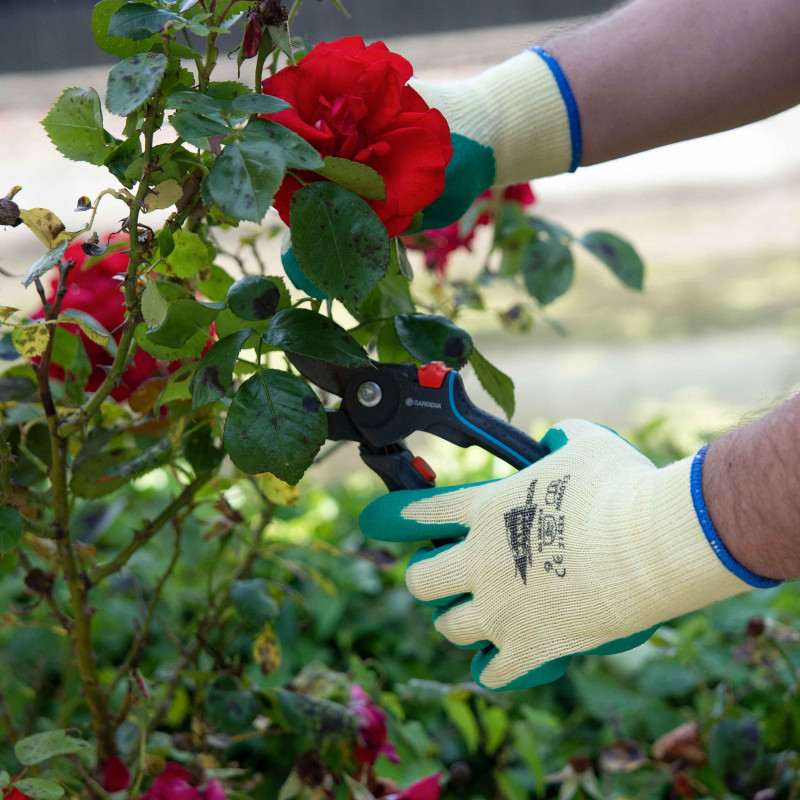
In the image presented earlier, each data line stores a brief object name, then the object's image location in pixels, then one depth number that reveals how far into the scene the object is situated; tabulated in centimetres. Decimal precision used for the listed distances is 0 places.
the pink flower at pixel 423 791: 127
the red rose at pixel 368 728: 129
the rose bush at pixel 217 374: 106
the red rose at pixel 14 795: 114
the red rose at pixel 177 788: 119
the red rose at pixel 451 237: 153
